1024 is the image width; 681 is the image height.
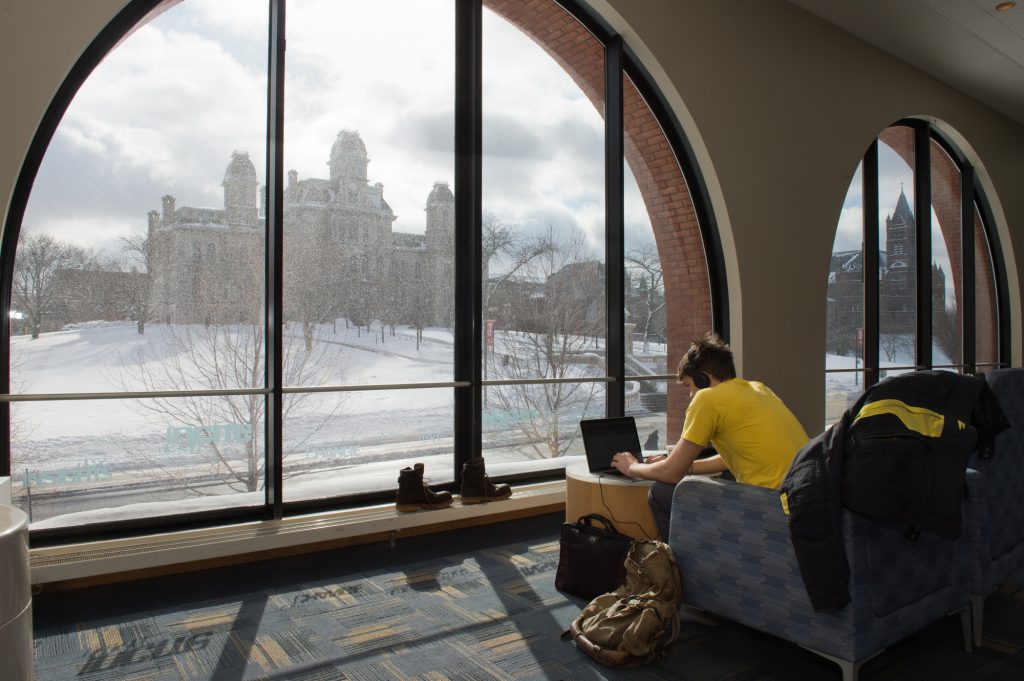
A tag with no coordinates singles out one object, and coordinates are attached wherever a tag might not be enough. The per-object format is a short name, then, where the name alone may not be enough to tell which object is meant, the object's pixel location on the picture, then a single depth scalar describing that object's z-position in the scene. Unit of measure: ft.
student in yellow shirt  8.87
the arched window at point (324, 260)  10.43
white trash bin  4.51
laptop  10.82
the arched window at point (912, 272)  21.21
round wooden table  10.24
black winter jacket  6.41
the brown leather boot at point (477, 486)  12.92
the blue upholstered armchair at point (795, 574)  6.86
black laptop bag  9.45
